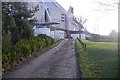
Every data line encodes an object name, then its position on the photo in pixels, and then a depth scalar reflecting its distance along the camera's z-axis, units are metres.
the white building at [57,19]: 20.65
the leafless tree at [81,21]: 36.92
